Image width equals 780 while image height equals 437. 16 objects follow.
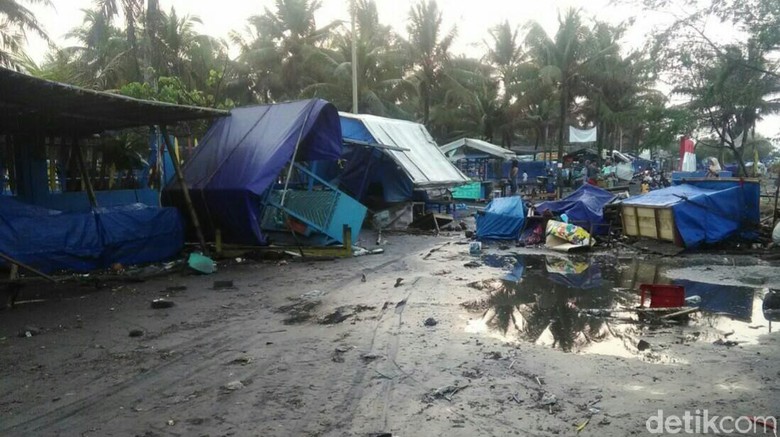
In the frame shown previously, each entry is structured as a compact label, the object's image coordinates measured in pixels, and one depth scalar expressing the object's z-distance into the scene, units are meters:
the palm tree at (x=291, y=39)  31.75
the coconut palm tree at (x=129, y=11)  19.66
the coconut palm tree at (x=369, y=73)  30.64
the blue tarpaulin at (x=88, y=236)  8.09
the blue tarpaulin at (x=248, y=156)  10.48
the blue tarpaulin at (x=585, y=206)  12.97
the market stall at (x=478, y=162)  26.48
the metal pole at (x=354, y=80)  20.64
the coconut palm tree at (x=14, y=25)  20.83
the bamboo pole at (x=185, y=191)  10.62
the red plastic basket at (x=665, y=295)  6.50
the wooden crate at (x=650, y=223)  11.73
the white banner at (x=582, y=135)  32.84
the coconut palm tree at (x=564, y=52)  32.34
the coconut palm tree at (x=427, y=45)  30.41
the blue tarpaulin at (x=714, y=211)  11.52
